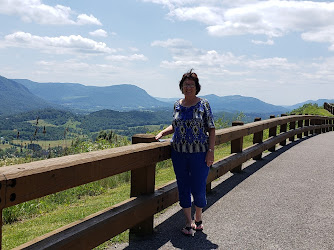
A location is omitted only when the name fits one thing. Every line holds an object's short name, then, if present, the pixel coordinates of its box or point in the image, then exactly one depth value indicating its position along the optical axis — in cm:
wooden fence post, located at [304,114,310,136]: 1751
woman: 409
